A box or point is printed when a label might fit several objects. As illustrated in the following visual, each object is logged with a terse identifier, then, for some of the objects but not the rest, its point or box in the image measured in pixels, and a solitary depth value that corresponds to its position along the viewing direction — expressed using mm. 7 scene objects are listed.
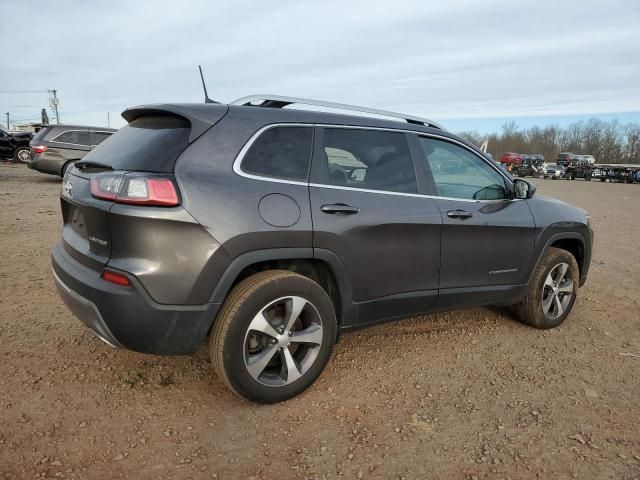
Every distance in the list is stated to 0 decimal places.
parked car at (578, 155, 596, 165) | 52031
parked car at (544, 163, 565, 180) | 44000
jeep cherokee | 2488
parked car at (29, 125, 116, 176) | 13852
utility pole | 75238
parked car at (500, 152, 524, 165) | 47500
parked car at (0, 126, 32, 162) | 22500
